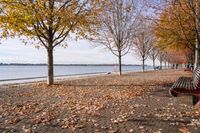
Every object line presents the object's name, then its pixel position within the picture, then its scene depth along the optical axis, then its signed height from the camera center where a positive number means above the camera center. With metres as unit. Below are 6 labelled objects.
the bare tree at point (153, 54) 34.89 +2.06
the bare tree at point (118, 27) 17.81 +4.48
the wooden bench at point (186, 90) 4.22 -0.76
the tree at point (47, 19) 8.37 +2.60
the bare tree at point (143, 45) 26.46 +3.26
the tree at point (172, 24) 7.66 +2.45
